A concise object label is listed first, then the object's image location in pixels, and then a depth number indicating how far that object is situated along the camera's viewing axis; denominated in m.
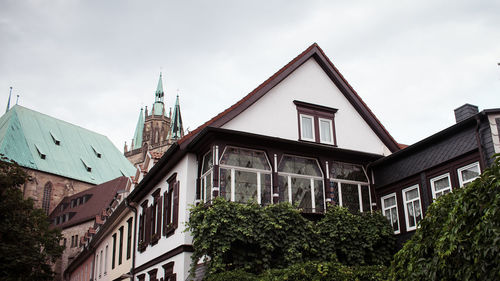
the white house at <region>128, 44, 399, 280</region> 16.69
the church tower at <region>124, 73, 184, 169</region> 99.69
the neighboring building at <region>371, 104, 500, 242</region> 15.03
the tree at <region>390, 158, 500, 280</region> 6.41
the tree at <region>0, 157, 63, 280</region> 20.50
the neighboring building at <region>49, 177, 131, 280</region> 56.31
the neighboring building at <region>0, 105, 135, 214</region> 61.63
